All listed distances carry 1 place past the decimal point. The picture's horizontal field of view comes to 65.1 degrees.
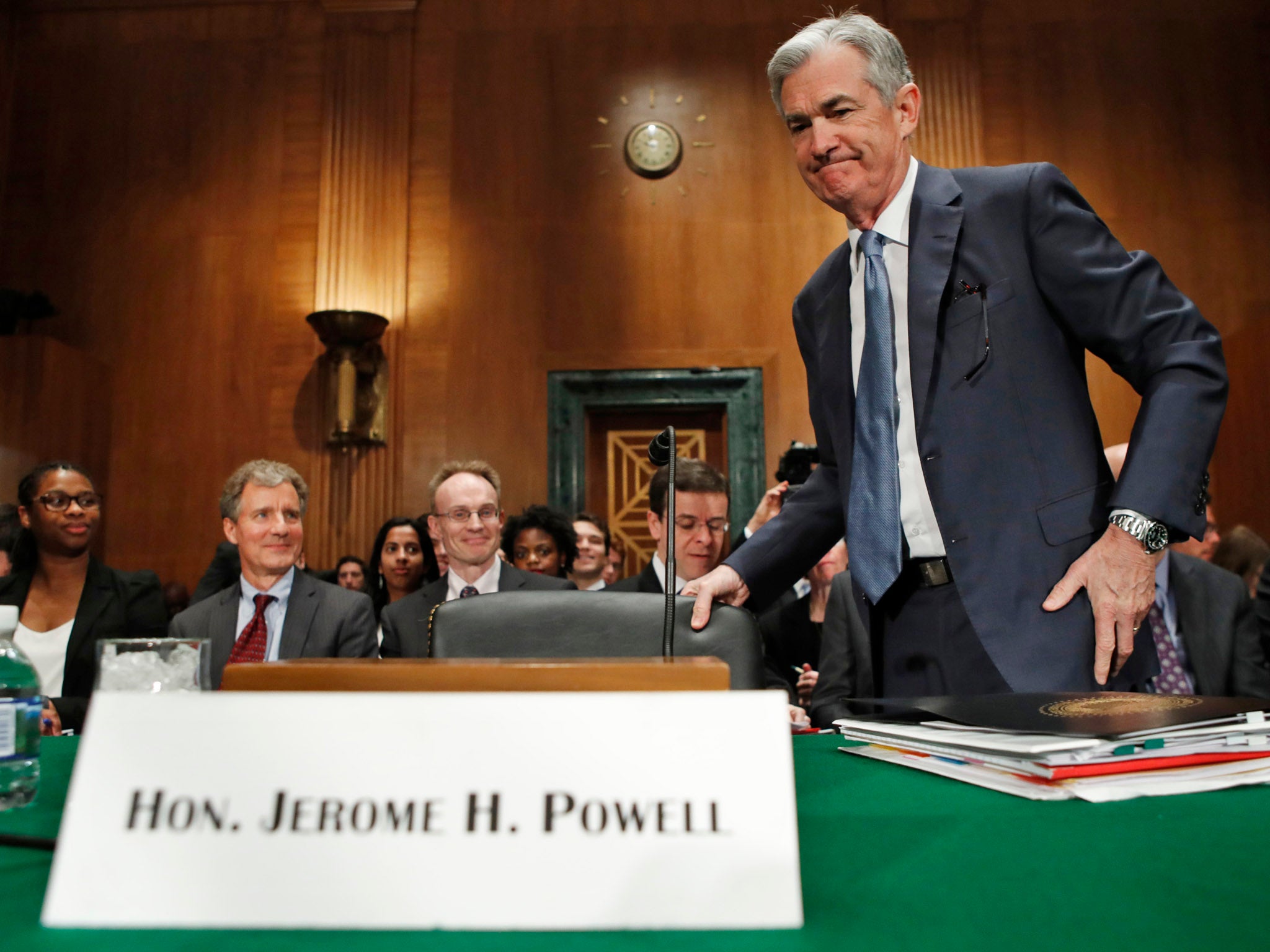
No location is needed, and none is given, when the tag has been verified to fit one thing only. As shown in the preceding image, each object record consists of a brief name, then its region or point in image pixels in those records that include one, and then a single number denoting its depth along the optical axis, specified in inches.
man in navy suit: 48.4
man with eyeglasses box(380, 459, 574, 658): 128.9
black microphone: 40.5
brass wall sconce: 216.8
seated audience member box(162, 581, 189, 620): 207.5
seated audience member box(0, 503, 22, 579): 149.6
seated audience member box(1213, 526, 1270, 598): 165.5
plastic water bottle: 28.7
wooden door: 228.8
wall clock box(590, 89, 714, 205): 230.7
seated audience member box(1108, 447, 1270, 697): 111.7
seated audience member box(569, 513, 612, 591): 180.1
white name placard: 18.2
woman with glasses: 125.8
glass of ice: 36.0
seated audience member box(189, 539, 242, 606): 161.0
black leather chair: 48.9
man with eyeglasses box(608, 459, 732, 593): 124.7
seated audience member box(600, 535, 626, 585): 194.5
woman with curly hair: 162.2
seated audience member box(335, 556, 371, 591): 193.8
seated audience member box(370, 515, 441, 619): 175.2
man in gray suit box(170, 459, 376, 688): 116.2
